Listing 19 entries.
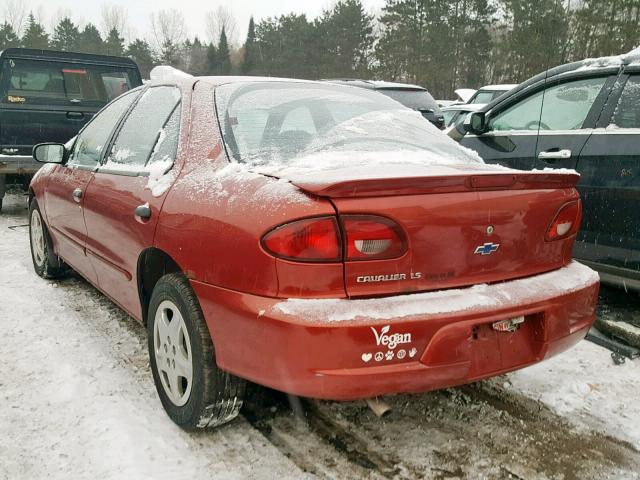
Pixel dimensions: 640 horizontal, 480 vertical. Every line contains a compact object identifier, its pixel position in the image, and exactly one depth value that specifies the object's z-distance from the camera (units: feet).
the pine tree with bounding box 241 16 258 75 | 165.17
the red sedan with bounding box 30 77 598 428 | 6.15
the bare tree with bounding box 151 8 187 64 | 186.55
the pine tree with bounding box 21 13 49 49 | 173.17
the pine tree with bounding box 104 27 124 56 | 186.39
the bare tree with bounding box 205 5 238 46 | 209.97
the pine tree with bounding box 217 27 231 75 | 184.44
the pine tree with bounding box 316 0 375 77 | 141.49
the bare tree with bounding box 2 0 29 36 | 191.67
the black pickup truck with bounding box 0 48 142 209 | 22.25
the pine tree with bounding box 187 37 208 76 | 191.72
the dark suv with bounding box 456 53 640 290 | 11.53
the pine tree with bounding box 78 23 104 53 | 187.32
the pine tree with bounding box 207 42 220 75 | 186.60
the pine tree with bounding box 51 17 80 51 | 190.08
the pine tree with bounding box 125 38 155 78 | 174.91
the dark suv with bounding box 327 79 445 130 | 37.83
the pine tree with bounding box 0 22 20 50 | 180.03
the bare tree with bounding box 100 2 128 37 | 215.72
